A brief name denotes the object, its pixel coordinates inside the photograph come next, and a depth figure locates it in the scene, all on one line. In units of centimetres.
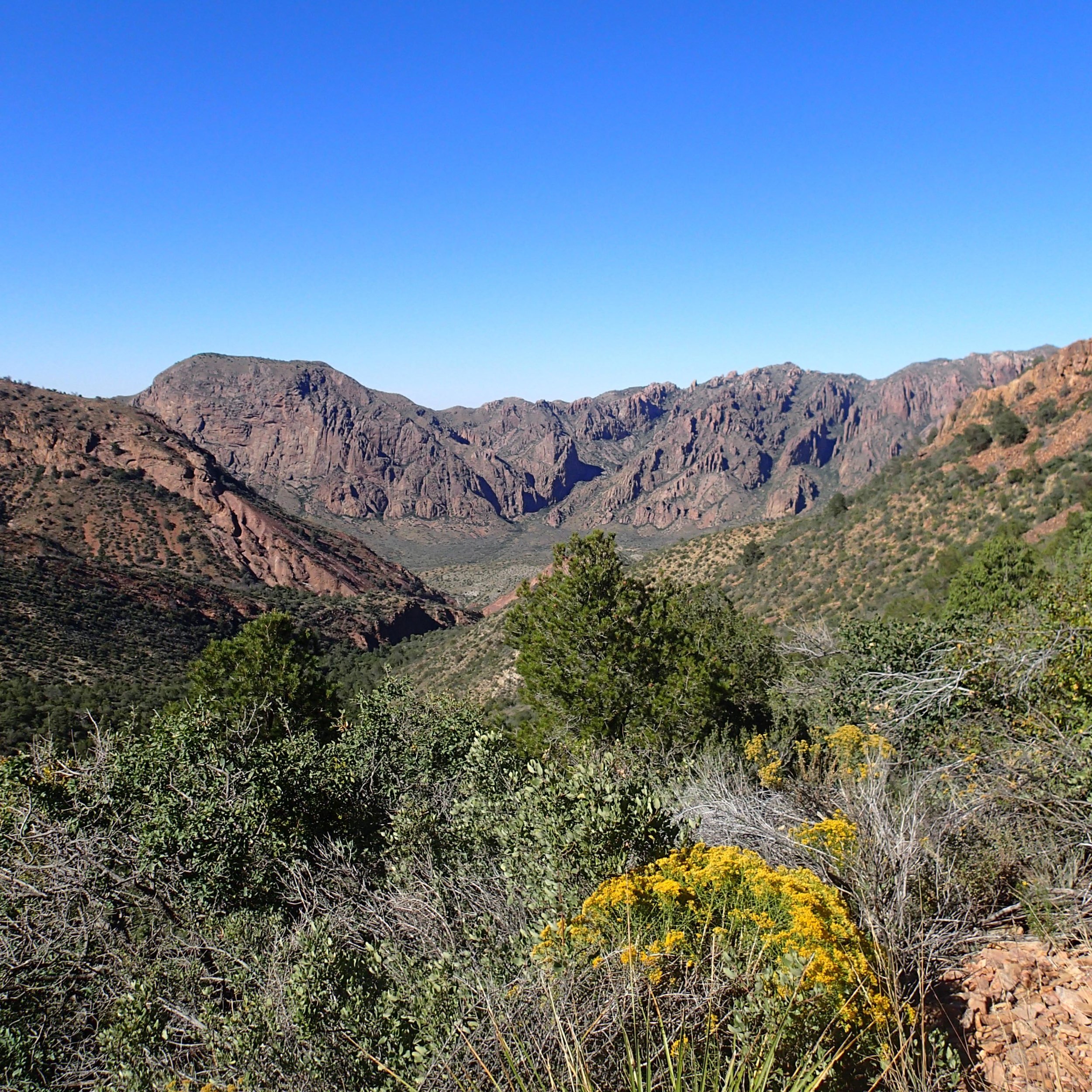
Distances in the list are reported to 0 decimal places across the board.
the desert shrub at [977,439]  3919
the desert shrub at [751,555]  4638
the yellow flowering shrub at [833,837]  585
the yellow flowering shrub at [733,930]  412
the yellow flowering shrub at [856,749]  862
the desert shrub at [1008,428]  3728
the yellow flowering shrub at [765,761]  969
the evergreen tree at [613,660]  1398
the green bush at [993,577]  1855
